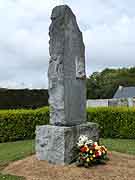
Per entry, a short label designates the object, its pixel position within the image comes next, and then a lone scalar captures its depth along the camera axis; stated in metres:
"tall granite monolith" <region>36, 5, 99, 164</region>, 7.06
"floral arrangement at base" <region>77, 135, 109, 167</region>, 6.85
